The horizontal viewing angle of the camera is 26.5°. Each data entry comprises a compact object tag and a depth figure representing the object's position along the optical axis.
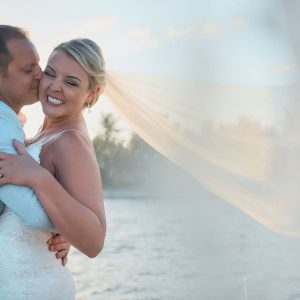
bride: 2.01
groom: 2.00
